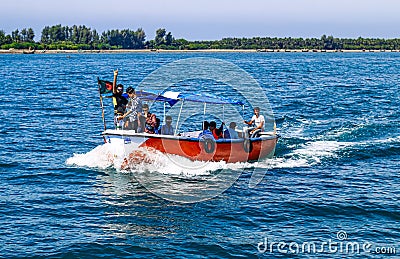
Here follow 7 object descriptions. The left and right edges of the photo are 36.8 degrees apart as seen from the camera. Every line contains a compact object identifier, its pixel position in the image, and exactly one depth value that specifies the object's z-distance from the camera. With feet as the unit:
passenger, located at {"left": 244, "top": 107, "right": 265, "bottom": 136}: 82.48
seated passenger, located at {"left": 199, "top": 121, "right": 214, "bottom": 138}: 75.21
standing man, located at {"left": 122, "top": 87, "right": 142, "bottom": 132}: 75.20
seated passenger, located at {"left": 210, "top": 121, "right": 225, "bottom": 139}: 77.51
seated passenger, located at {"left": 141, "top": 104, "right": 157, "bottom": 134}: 75.46
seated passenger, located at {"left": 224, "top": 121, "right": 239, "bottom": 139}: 78.68
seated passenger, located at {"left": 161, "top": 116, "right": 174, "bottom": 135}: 75.66
